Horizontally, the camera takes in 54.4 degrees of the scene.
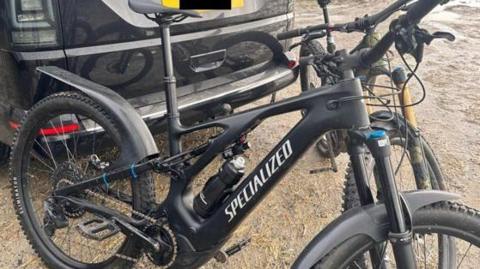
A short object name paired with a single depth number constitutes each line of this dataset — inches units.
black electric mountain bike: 62.5
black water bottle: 77.0
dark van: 89.2
